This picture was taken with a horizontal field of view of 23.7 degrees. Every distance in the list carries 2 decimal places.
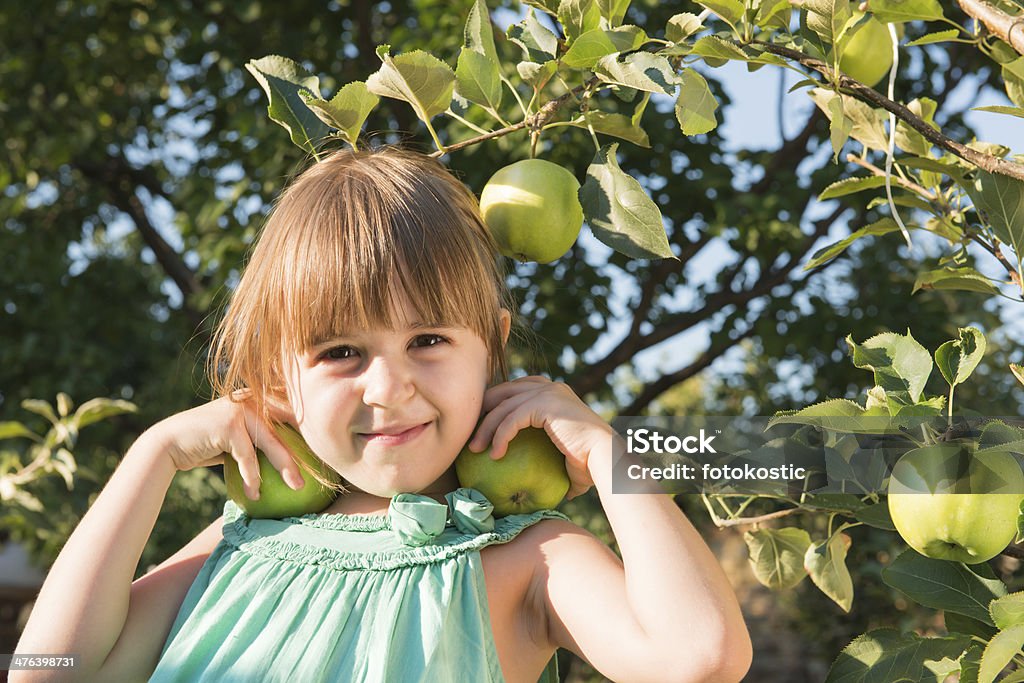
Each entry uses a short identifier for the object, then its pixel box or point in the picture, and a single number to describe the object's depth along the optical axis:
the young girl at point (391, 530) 1.40
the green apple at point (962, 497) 1.34
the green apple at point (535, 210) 1.44
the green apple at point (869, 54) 1.50
